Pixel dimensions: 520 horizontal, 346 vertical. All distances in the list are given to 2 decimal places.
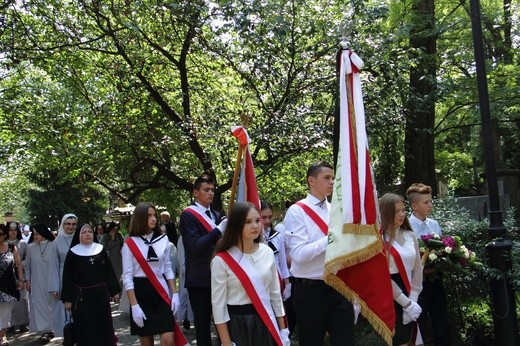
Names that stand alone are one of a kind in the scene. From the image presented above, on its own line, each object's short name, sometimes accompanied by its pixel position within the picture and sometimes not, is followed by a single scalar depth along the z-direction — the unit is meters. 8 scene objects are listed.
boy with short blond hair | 6.25
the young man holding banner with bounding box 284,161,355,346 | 4.98
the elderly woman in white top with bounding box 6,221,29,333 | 11.48
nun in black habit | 7.46
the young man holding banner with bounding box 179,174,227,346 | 6.12
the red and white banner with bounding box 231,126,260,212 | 6.08
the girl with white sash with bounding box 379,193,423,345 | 5.45
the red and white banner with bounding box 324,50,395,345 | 4.80
